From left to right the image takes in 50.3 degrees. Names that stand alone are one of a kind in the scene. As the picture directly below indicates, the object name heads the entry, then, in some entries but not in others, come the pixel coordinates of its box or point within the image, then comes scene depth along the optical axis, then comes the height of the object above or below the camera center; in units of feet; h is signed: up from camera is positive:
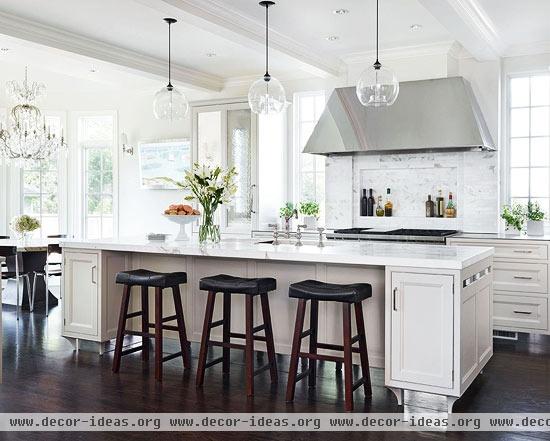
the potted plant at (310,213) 22.59 -0.08
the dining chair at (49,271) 20.57 -2.15
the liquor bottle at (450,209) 20.33 +0.07
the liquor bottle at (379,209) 21.54 +0.07
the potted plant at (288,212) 22.33 -0.04
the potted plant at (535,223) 17.92 -0.37
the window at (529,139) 19.74 +2.46
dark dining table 20.44 -1.77
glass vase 14.62 -0.50
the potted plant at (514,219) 18.31 -0.25
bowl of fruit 14.88 -0.08
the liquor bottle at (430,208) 20.67 +0.10
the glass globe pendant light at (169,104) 15.20 +2.79
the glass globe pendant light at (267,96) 14.25 +2.80
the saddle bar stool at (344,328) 11.14 -2.29
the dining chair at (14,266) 19.63 -1.96
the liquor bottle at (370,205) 21.70 +0.22
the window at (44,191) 28.37 +0.97
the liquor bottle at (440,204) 20.49 +0.24
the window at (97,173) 28.58 +1.86
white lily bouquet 14.61 +0.47
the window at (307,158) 23.62 +2.14
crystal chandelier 22.50 +3.11
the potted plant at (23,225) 21.67 -0.52
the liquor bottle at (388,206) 21.40 +0.18
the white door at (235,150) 23.15 +2.47
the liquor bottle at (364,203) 21.75 +0.28
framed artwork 26.58 +2.30
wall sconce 27.66 +3.08
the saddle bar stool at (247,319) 12.05 -2.30
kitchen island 10.85 -1.76
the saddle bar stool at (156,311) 13.17 -2.33
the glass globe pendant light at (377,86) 12.89 +2.78
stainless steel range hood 18.40 +2.92
